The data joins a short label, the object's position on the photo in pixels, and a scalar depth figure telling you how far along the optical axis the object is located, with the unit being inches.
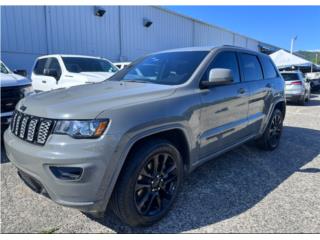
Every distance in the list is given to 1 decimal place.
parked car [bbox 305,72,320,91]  724.7
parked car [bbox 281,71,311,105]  461.1
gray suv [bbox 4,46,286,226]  83.6
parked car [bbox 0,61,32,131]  177.2
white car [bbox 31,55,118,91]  287.8
